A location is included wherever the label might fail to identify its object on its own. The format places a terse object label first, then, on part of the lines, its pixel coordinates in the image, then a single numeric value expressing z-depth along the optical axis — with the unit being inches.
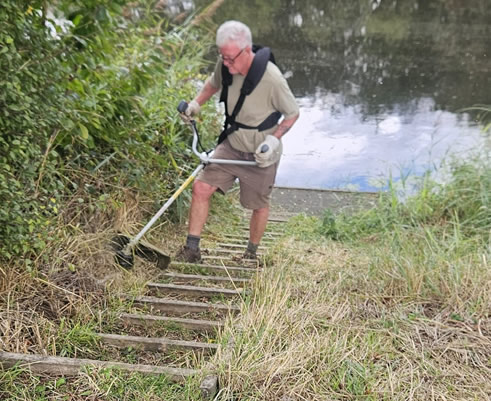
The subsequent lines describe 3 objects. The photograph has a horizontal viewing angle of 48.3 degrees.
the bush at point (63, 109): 92.3
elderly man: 139.8
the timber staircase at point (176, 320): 89.6
